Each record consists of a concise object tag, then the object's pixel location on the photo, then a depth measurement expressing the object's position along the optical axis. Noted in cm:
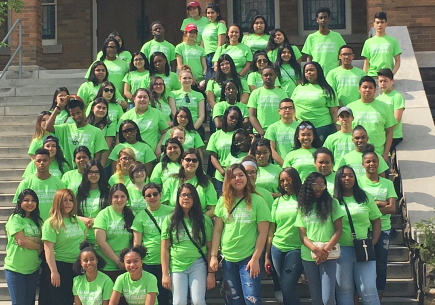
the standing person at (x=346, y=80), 1202
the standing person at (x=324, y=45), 1329
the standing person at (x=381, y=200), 960
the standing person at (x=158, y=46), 1383
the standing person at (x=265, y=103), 1177
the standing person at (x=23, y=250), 965
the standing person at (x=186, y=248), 930
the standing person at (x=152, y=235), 962
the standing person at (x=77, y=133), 1129
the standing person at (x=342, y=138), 1058
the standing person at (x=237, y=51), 1321
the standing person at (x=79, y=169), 1049
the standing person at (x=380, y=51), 1307
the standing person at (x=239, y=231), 930
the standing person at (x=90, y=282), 916
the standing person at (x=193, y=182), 991
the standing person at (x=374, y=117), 1102
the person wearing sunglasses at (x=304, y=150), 1023
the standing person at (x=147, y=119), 1162
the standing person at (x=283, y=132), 1091
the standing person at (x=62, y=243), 956
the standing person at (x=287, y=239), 939
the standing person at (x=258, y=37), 1362
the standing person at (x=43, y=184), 1023
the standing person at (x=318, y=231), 911
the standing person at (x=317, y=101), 1149
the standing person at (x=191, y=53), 1370
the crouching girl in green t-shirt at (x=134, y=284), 902
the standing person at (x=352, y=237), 914
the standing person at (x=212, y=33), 1390
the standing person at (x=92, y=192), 1011
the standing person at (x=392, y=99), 1160
